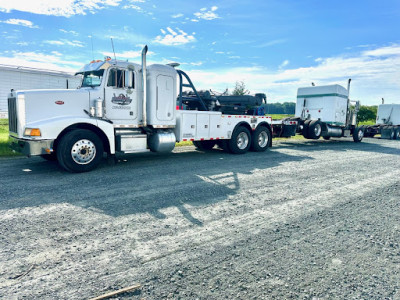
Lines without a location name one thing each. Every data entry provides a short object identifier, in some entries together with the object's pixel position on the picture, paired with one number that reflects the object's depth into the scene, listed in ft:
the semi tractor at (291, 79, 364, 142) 54.70
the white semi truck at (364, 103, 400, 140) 76.84
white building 64.54
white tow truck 22.33
